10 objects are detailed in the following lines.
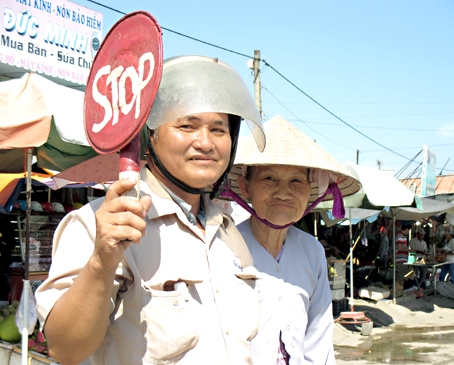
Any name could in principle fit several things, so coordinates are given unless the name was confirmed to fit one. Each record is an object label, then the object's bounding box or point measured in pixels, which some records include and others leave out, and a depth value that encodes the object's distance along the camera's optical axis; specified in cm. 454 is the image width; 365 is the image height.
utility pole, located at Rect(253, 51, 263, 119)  1623
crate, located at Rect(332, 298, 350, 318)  1038
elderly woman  230
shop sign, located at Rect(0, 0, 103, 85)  1023
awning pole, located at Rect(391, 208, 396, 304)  1172
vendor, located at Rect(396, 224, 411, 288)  1363
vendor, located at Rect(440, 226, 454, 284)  1433
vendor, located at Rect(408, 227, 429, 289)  1395
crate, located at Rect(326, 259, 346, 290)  965
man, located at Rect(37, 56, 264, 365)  120
